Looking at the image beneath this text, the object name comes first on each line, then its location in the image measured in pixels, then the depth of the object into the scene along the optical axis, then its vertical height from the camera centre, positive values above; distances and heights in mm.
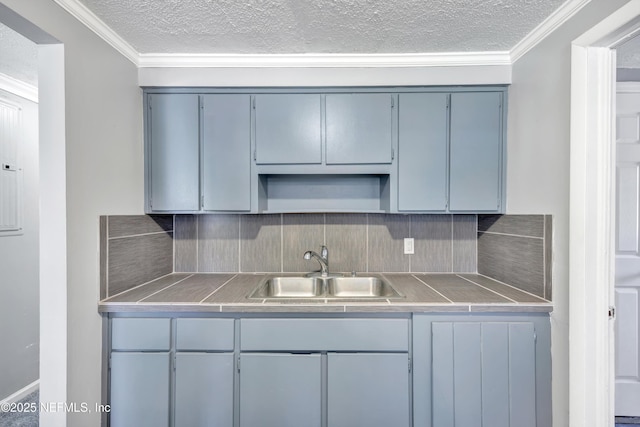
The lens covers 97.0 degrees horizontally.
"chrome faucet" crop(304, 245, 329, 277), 1918 -323
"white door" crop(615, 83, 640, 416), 1814 -250
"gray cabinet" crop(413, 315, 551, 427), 1405 -796
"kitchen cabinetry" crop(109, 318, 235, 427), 1423 -825
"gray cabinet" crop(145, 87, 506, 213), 1762 +436
